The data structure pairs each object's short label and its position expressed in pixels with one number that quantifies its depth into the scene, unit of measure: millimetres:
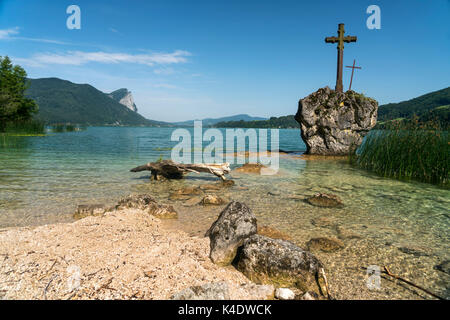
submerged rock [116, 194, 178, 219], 5566
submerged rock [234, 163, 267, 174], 12492
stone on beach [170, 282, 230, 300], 2379
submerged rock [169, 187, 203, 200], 7488
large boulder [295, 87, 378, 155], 18438
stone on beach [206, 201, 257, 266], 3586
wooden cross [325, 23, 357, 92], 18188
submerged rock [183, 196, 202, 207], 6762
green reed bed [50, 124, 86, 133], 57419
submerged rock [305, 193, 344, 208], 6665
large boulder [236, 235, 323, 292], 3012
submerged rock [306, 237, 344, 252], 4059
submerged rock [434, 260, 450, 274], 3479
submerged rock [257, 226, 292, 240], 4477
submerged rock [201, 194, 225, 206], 6688
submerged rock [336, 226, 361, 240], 4602
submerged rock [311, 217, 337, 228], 5202
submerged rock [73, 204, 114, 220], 5492
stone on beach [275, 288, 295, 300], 2682
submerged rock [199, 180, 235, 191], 8765
